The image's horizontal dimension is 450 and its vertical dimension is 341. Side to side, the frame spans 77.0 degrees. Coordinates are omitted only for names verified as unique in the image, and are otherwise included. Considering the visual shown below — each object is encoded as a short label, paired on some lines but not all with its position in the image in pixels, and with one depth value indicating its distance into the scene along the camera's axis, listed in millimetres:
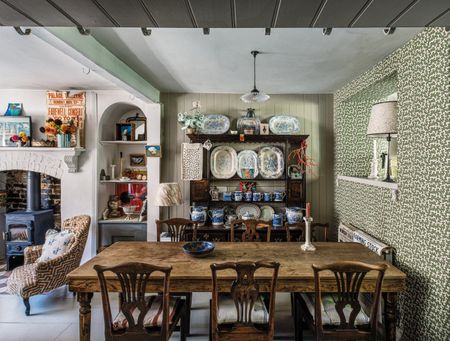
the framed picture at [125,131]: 4215
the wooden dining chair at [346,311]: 1747
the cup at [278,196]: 3857
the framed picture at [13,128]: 3811
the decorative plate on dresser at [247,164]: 3914
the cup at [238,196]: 3834
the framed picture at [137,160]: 4297
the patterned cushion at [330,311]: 1935
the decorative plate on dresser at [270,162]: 3924
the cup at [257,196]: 3842
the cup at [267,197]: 3850
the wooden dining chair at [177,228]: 3072
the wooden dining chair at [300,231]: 3055
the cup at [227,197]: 3832
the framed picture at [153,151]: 3846
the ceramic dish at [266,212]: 3986
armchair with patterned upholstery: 2822
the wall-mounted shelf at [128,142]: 3959
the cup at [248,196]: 3850
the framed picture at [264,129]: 3883
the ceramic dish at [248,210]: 3982
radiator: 2520
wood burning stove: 3791
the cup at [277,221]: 3766
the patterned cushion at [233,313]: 1938
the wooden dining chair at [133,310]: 1737
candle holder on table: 2546
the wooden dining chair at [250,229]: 3057
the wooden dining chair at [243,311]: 1750
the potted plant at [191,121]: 3760
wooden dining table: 1959
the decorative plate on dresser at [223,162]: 3965
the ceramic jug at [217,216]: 3793
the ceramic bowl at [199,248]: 2322
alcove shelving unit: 3945
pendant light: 2842
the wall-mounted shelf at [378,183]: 2461
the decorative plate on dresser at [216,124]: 3924
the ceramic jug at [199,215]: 3730
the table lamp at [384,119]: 2459
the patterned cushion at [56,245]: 3143
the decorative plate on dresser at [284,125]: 3902
